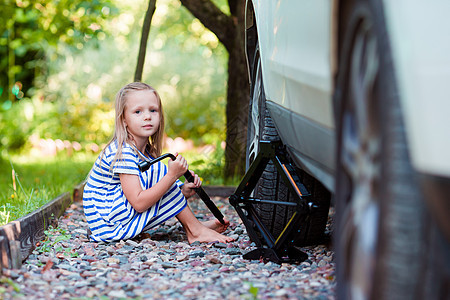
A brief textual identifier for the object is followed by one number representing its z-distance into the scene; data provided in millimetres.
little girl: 2990
